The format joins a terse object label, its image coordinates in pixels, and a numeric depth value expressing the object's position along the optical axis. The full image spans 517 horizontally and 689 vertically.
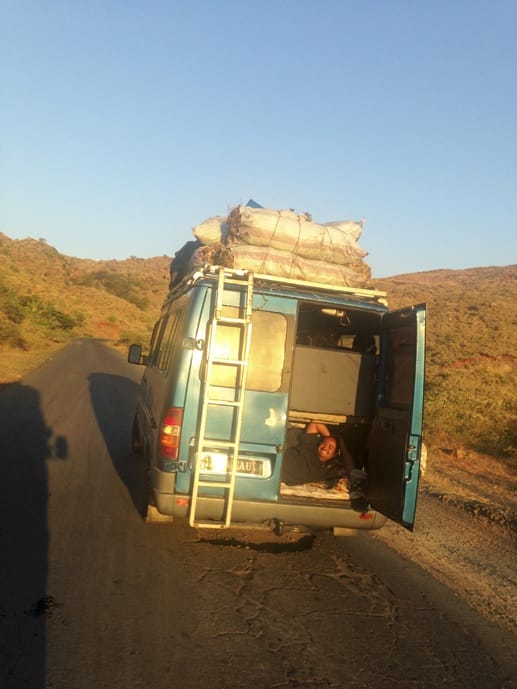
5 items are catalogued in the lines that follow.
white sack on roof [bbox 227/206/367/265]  6.36
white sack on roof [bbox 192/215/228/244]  7.04
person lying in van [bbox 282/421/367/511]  6.22
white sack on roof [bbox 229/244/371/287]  6.22
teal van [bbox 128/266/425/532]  5.06
